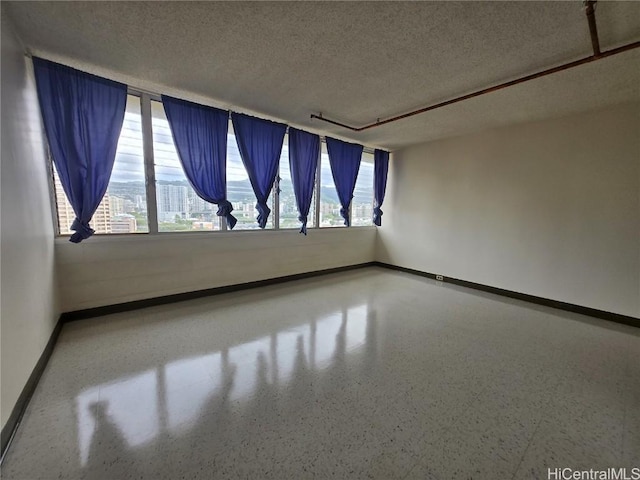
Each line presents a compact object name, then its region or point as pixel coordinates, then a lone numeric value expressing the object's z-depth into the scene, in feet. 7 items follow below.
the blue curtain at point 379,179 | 17.52
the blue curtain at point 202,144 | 10.17
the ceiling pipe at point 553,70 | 5.54
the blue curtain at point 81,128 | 7.80
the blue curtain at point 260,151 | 11.72
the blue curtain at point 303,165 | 13.66
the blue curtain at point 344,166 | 15.48
